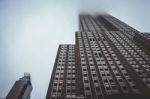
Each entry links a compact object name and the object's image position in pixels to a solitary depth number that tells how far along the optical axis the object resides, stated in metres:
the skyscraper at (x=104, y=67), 52.66
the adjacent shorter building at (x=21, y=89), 79.31
